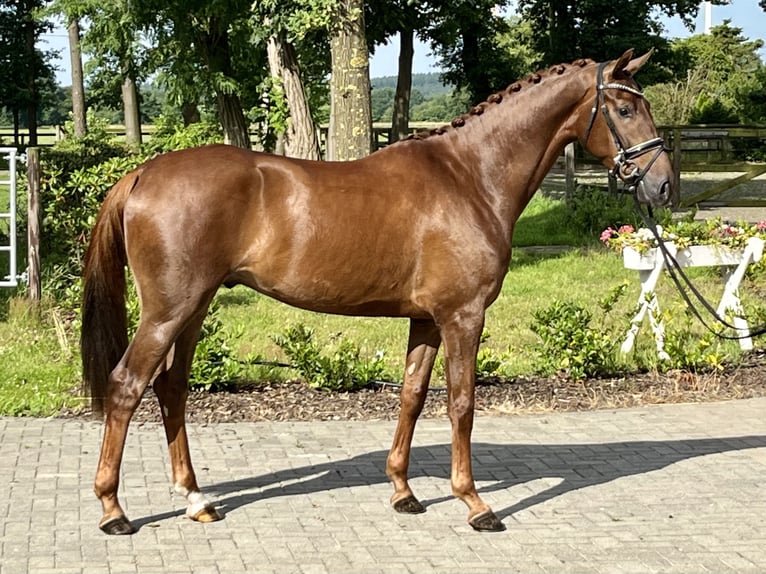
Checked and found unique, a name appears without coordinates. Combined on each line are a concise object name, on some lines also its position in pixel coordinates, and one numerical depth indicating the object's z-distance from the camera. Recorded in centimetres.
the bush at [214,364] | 860
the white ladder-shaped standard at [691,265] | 961
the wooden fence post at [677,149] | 2261
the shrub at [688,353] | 930
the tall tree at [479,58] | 3700
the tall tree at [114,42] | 2345
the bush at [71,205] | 1173
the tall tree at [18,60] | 4497
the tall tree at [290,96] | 1888
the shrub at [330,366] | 880
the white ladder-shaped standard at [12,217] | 1145
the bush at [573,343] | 917
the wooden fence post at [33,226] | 1147
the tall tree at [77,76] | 3038
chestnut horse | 567
